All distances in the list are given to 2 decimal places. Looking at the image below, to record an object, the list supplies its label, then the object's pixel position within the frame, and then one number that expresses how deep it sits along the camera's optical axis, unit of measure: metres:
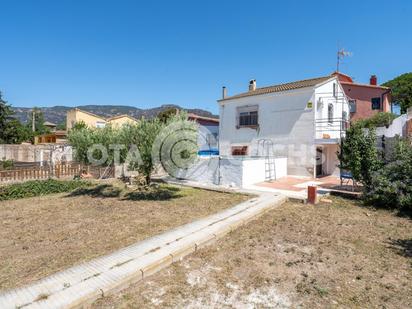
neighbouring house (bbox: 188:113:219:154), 24.10
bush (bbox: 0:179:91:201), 11.72
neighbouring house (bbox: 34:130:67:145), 43.72
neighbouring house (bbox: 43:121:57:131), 79.62
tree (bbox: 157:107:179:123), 34.97
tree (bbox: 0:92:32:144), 38.22
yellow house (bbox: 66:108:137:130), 45.58
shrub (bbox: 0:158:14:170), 16.73
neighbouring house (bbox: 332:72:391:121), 29.57
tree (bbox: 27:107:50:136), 71.43
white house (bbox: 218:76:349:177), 16.45
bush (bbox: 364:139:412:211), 8.95
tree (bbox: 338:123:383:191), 10.53
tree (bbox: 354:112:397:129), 22.94
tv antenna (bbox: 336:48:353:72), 25.57
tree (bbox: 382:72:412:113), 40.32
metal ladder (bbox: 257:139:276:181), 15.30
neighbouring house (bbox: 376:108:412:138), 18.58
